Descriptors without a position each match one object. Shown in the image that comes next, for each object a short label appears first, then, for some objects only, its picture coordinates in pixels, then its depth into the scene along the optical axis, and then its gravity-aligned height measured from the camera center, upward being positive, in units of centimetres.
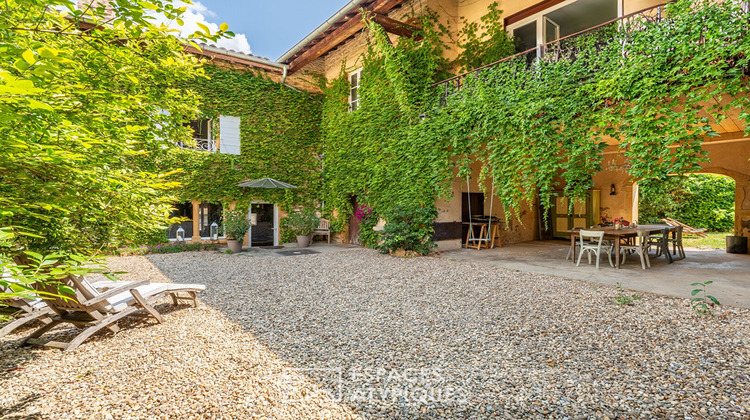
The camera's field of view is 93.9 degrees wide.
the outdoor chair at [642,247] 610 -65
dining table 614 -40
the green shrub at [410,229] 776 -44
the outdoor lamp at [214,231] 1011 -68
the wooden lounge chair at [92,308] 281 -90
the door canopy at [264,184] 966 +69
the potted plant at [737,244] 812 -77
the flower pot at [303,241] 1015 -94
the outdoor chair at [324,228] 1103 -61
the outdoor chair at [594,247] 605 -62
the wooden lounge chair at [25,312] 296 -94
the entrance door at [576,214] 1080 -12
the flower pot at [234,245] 898 -95
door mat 856 -111
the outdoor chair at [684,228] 942 -50
